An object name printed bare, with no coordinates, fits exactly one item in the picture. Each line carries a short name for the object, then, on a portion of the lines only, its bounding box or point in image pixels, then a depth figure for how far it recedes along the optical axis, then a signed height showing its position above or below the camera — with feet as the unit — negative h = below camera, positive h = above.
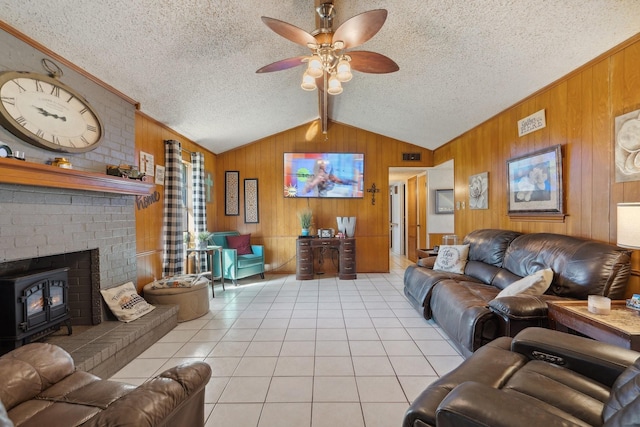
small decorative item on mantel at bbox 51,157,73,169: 6.68 +1.29
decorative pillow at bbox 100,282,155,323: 8.37 -2.77
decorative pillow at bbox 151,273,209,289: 10.48 -2.64
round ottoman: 10.13 -3.14
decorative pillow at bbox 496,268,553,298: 7.17 -1.93
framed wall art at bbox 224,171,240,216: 18.52 +1.40
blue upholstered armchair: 15.37 -2.63
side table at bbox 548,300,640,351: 4.84 -2.16
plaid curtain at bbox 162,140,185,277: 11.96 -0.03
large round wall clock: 5.92 +2.50
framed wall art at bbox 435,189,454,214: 19.70 +0.60
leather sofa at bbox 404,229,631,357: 6.48 -2.15
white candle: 5.58 -1.95
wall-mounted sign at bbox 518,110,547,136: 9.58 +3.18
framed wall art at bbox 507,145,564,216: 8.85 +0.97
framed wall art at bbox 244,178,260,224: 18.48 +0.71
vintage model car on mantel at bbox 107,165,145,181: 8.39 +1.36
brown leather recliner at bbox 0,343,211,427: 3.20 -2.51
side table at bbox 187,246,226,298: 13.43 -2.10
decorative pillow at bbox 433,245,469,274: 11.43 -2.01
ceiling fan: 5.81 +3.94
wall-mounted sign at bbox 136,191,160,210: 10.45 +0.59
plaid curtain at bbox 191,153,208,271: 14.83 +1.20
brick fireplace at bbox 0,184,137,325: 6.07 -0.57
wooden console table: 16.75 -2.75
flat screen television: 18.26 +2.57
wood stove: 6.09 -2.16
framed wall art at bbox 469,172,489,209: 12.82 +0.99
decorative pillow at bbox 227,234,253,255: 16.65 -1.81
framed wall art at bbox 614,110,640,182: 6.52 +1.54
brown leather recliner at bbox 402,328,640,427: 2.96 -2.52
